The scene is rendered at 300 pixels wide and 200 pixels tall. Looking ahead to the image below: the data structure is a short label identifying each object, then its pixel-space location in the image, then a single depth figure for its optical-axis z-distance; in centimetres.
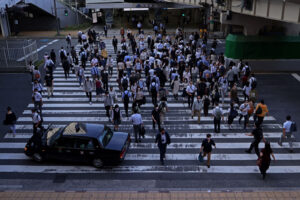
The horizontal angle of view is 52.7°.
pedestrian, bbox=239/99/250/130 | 1316
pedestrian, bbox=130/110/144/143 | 1181
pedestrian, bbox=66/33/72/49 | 2798
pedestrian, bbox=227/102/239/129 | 1291
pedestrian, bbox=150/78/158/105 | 1502
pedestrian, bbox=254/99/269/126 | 1280
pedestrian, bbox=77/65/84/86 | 1745
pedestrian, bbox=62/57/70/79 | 1976
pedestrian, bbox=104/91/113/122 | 1388
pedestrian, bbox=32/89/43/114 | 1451
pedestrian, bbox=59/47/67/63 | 2145
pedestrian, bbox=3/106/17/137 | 1253
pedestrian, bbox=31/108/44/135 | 1267
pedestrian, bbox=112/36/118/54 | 2547
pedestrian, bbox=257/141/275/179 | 952
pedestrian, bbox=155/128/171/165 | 1039
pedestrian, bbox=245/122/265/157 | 1077
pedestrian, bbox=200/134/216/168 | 1029
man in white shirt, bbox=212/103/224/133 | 1243
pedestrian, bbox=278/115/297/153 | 1131
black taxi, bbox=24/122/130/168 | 1042
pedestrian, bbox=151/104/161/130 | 1261
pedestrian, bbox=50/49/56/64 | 2203
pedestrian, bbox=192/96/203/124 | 1355
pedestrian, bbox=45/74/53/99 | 1656
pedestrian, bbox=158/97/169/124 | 1307
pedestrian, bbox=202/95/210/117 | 1407
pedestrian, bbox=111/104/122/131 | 1264
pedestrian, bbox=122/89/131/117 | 1410
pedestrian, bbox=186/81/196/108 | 1495
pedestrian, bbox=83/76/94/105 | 1594
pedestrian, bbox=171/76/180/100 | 1590
